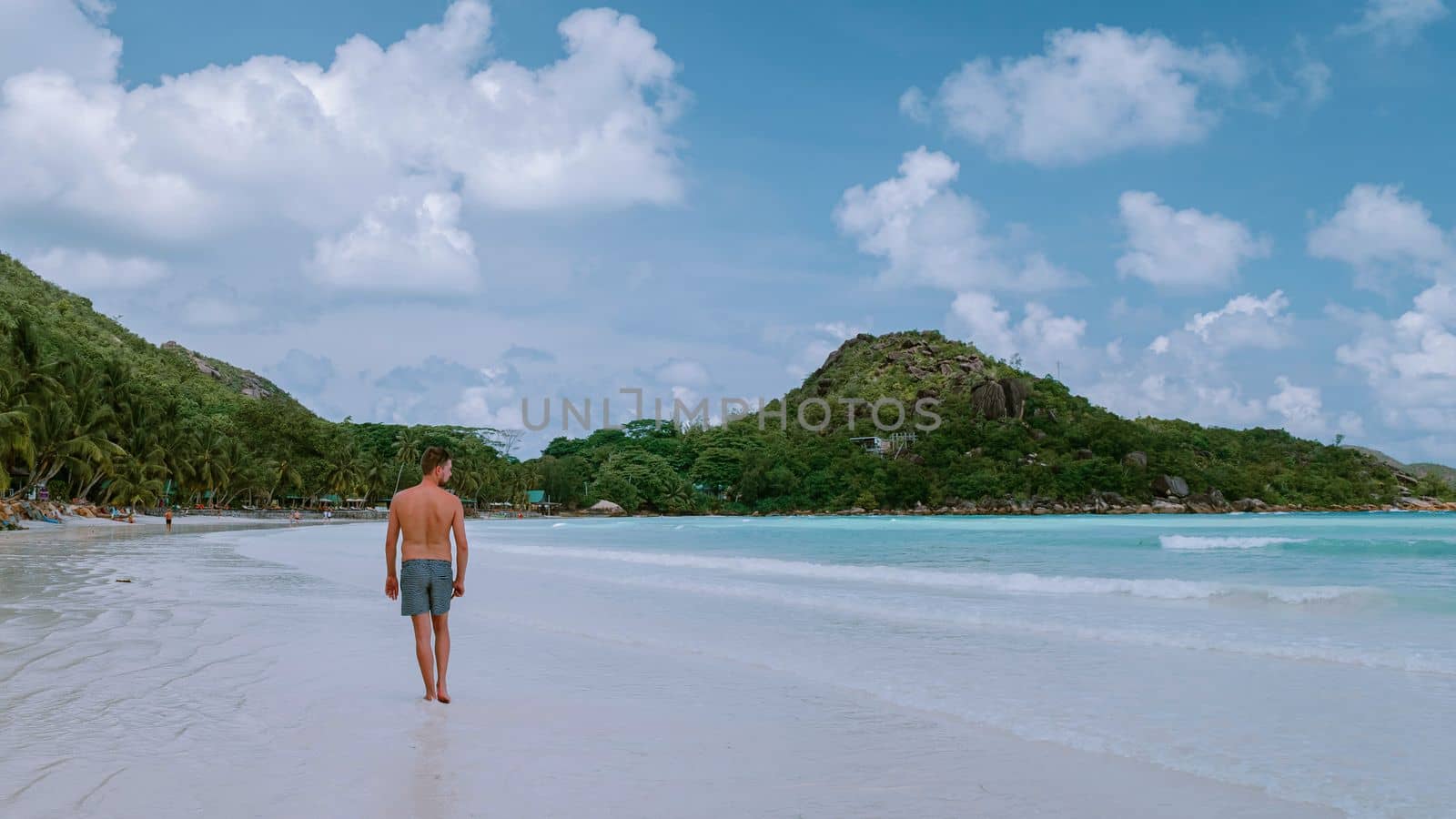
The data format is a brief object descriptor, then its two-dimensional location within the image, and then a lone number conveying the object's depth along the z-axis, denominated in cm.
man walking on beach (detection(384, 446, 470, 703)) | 564
